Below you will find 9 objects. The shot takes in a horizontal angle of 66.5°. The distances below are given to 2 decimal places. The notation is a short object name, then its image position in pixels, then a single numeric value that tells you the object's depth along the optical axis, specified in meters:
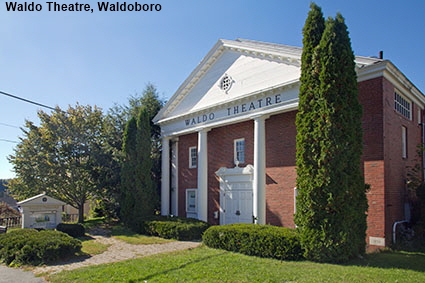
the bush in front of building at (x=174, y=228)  14.47
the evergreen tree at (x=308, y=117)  9.86
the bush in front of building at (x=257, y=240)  9.78
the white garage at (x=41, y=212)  14.37
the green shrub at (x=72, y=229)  15.00
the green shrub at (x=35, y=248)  9.76
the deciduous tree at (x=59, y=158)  20.38
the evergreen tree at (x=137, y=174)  18.42
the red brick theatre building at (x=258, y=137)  11.76
